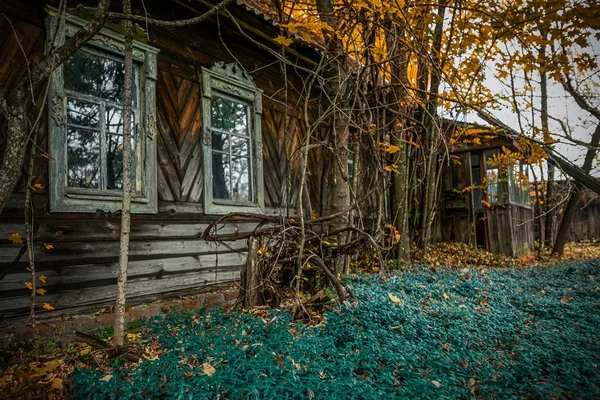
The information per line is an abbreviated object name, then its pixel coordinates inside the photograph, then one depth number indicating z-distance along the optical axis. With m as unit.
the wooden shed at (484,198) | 10.51
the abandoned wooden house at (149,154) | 3.57
